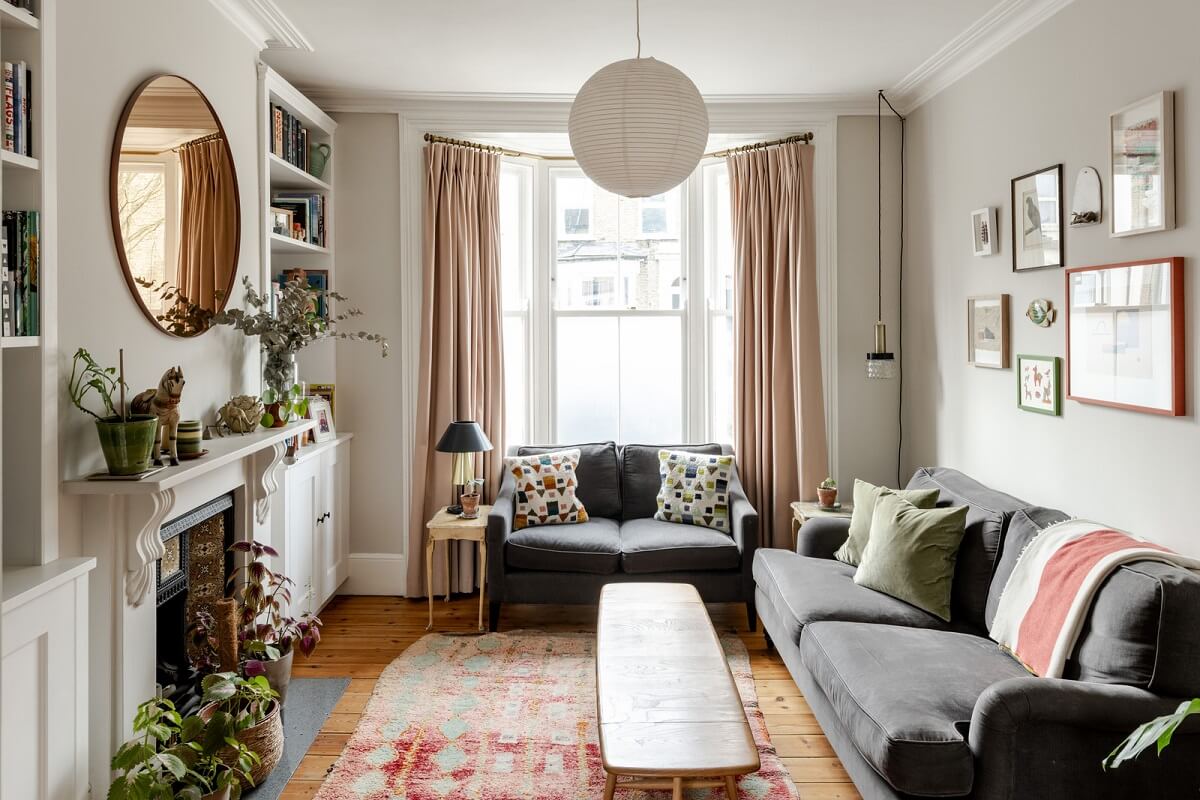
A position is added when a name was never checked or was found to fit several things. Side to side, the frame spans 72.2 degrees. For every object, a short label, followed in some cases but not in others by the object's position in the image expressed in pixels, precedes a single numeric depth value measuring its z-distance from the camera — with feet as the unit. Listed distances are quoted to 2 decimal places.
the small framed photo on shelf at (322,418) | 13.79
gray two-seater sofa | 13.11
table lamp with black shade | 13.64
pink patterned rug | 8.66
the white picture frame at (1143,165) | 8.14
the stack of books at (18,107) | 6.27
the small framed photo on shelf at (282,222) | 12.70
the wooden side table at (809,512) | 13.62
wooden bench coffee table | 6.89
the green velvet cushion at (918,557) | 9.94
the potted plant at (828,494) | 13.83
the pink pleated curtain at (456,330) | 14.84
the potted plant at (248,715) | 8.21
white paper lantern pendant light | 7.60
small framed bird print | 10.14
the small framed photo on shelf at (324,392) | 14.69
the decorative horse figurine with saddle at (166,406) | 7.85
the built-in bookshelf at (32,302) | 6.43
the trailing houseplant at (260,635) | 9.34
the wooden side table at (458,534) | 13.37
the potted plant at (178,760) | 6.97
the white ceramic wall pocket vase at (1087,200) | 9.32
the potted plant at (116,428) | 7.18
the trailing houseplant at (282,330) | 10.60
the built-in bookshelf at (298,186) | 11.68
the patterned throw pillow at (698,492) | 14.30
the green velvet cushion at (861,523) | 11.53
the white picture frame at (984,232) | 11.77
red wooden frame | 8.06
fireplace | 8.80
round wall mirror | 7.97
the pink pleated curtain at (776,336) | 14.94
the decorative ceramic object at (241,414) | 9.95
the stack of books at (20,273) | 6.31
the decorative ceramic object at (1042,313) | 10.43
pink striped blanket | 7.47
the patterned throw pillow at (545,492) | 14.20
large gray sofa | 6.55
